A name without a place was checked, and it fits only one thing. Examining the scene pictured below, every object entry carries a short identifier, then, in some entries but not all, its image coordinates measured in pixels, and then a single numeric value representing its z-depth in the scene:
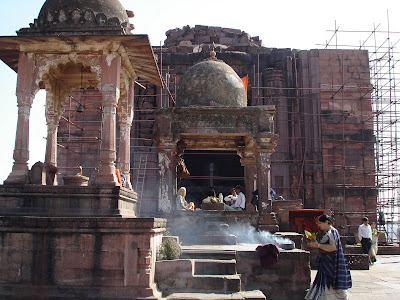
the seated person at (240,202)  13.08
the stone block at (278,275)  7.44
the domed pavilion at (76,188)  6.23
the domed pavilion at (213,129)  11.22
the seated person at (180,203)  12.12
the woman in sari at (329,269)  5.49
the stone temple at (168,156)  6.33
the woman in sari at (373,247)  12.72
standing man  12.81
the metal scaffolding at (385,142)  19.06
